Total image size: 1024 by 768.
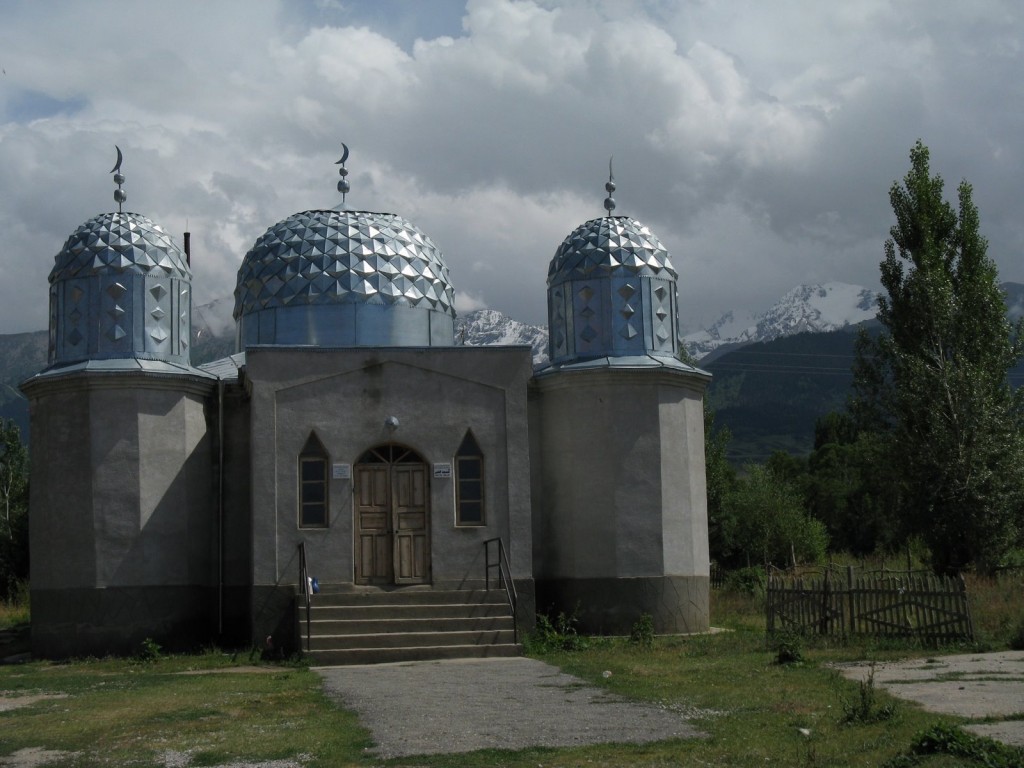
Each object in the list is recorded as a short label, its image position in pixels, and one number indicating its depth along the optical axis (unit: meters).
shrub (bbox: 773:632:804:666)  16.98
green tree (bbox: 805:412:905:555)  59.01
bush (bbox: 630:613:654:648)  21.59
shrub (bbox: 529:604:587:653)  21.11
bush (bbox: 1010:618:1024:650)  18.19
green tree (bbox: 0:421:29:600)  39.81
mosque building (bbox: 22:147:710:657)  22.53
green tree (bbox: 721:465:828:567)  47.08
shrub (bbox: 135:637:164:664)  21.95
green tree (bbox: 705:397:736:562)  42.34
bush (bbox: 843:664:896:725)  11.58
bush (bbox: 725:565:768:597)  31.58
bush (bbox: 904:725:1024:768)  9.20
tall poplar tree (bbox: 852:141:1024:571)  28.48
